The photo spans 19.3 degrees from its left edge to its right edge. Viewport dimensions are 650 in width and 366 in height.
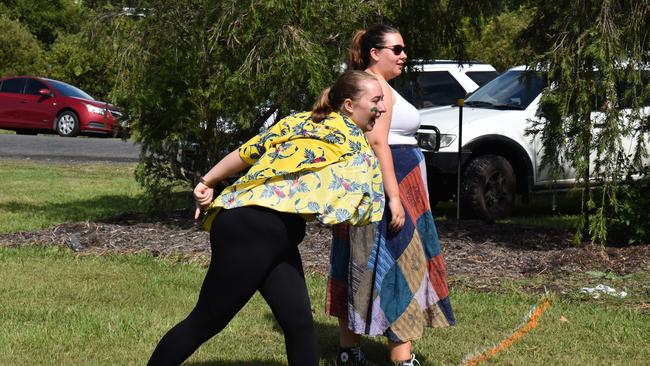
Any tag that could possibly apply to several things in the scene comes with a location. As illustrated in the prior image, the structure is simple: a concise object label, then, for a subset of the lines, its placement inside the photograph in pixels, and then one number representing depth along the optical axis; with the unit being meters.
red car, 44.47
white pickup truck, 20.52
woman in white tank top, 9.38
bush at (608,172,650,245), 15.90
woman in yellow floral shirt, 7.76
